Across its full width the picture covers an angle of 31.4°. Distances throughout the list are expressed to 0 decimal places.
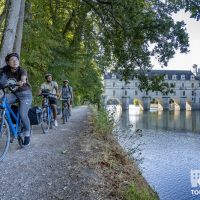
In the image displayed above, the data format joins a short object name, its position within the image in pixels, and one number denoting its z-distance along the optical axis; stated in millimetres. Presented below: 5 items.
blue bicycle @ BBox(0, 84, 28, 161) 5695
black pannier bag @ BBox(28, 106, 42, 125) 7051
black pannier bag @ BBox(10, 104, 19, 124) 6520
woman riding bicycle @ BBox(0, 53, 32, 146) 6289
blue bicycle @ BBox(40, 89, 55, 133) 10250
